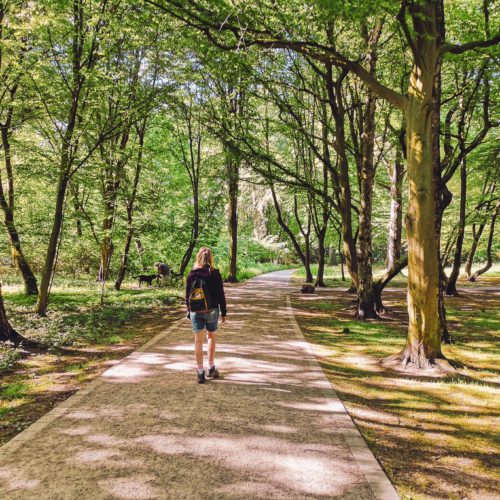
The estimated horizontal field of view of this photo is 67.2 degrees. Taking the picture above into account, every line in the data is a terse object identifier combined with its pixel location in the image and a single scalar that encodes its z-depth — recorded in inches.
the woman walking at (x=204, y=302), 218.1
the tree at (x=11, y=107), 373.1
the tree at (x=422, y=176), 254.4
